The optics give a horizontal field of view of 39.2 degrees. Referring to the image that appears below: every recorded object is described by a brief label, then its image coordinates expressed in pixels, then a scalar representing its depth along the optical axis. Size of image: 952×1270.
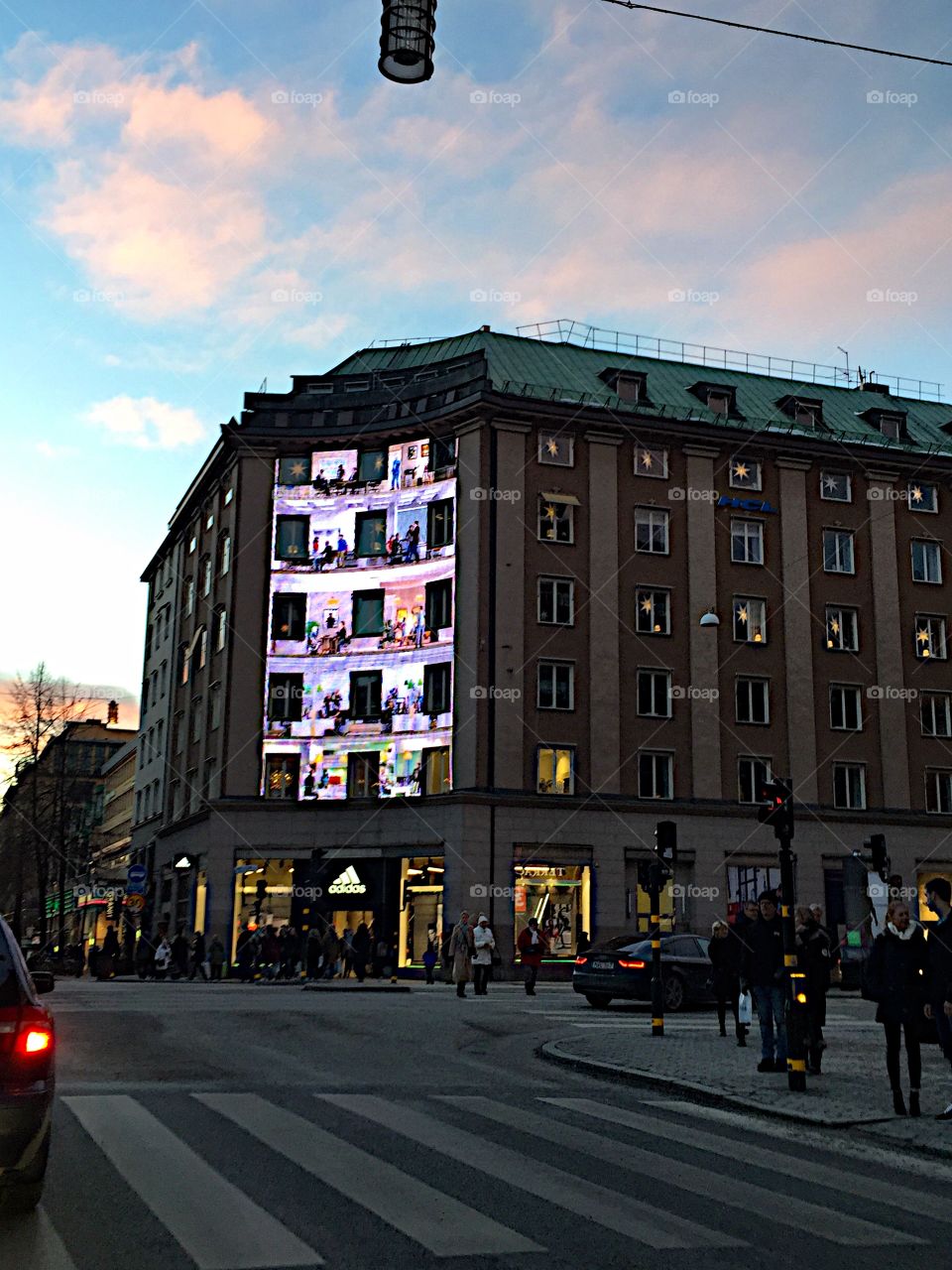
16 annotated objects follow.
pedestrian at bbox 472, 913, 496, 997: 28.19
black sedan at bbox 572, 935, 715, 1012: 23.88
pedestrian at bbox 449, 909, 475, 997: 27.03
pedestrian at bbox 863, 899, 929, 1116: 11.06
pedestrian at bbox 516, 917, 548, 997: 29.20
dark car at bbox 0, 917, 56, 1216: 6.12
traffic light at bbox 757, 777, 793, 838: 14.13
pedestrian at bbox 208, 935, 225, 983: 40.03
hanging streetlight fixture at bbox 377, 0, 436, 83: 8.86
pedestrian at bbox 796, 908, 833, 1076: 14.23
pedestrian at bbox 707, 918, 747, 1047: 19.11
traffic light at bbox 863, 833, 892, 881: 25.08
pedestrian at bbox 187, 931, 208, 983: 40.84
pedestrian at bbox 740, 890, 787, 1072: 13.98
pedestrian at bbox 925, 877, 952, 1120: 10.38
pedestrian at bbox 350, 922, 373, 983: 38.88
